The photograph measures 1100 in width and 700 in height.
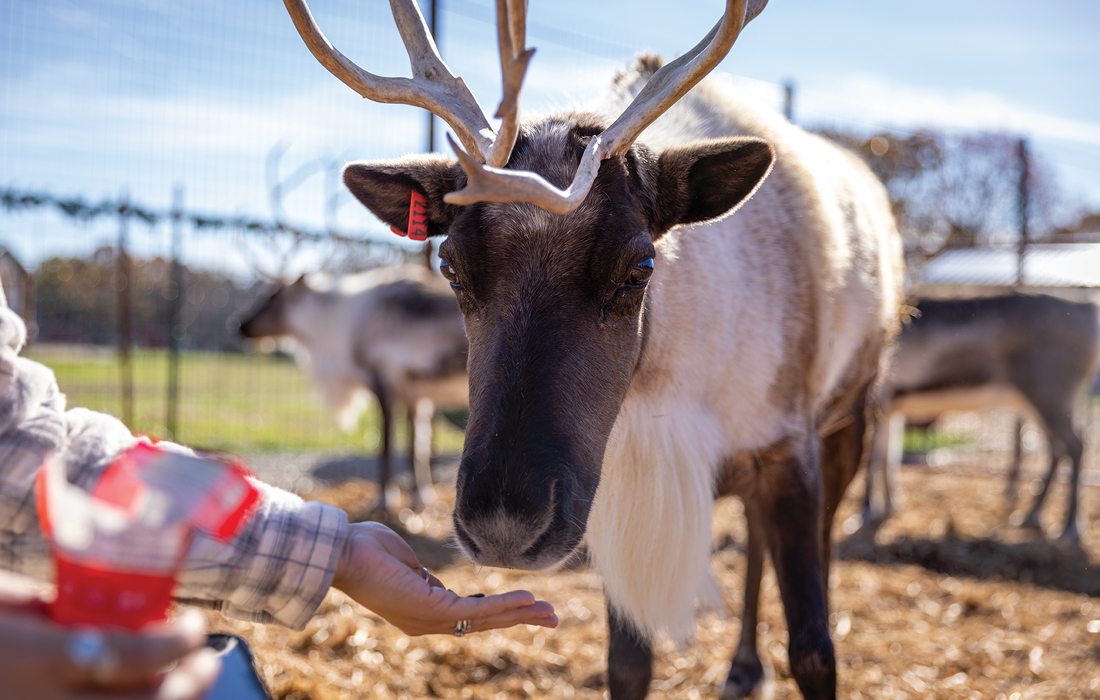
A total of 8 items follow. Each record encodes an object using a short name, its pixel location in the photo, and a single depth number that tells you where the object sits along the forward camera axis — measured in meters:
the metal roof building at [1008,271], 8.20
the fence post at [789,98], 10.19
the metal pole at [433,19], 7.76
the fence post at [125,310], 8.20
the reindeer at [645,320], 1.84
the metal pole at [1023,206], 9.65
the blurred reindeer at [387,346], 8.45
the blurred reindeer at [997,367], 7.67
